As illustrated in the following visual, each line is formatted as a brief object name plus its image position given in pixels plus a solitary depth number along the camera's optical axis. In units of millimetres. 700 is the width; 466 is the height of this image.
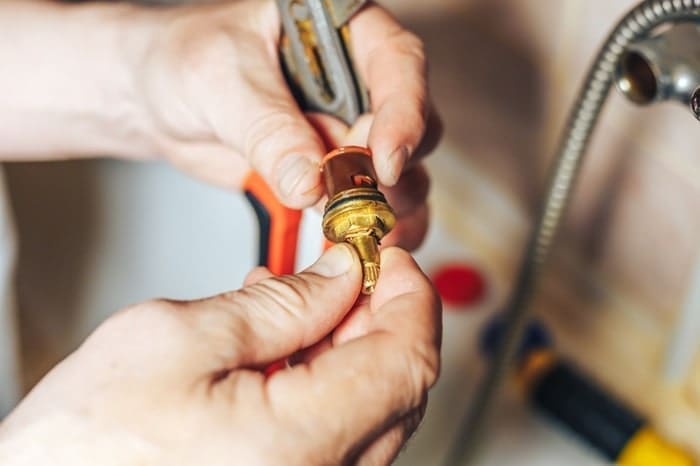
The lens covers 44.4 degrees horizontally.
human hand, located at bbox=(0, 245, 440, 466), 271
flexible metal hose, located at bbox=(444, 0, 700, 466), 377
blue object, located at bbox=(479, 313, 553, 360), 643
